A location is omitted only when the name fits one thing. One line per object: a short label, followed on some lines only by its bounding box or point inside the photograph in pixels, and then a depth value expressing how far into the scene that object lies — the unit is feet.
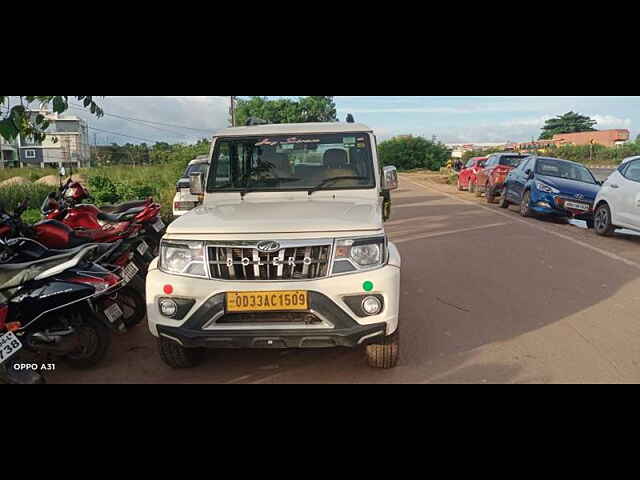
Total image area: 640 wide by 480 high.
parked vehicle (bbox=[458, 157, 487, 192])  70.69
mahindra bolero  11.71
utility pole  86.42
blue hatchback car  39.24
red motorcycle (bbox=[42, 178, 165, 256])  21.54
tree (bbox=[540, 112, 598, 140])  227.40
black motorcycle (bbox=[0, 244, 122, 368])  12.96
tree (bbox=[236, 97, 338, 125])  128.57
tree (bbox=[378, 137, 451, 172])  176.04
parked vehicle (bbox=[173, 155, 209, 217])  33.29
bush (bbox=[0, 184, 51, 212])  55.98
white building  165.99
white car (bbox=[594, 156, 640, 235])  30.81
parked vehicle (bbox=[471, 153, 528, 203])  56.18
